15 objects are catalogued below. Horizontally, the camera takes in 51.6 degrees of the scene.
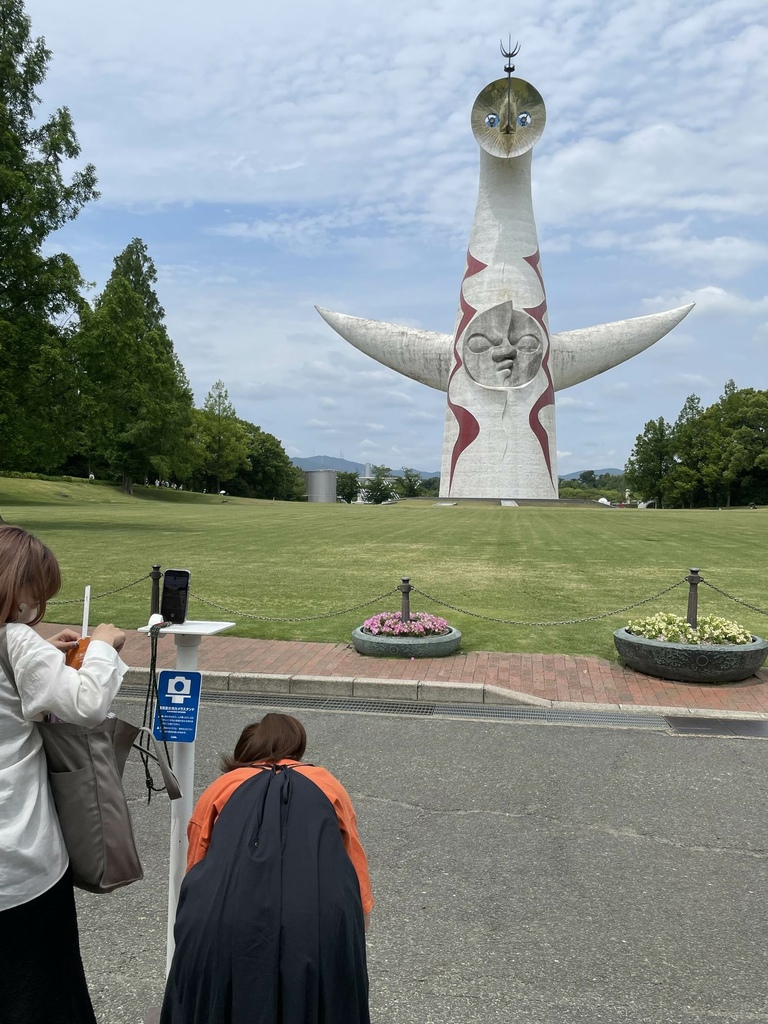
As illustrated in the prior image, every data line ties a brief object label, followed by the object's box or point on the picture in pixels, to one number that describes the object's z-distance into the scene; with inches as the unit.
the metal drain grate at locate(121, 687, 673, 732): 253.1
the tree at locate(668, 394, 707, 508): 2800.2
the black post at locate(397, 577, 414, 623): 332.5
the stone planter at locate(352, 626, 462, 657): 323.6
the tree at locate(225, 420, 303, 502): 3174.2
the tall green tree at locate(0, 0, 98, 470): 822.5
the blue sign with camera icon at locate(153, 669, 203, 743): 111.3
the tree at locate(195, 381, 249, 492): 2738.7
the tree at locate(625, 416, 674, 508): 3051.2
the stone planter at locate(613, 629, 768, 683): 292.2
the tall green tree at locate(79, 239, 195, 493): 863.1
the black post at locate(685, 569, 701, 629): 318.3
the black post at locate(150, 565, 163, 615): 295.7
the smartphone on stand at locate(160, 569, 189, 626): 114.2
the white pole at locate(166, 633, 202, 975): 109.9
